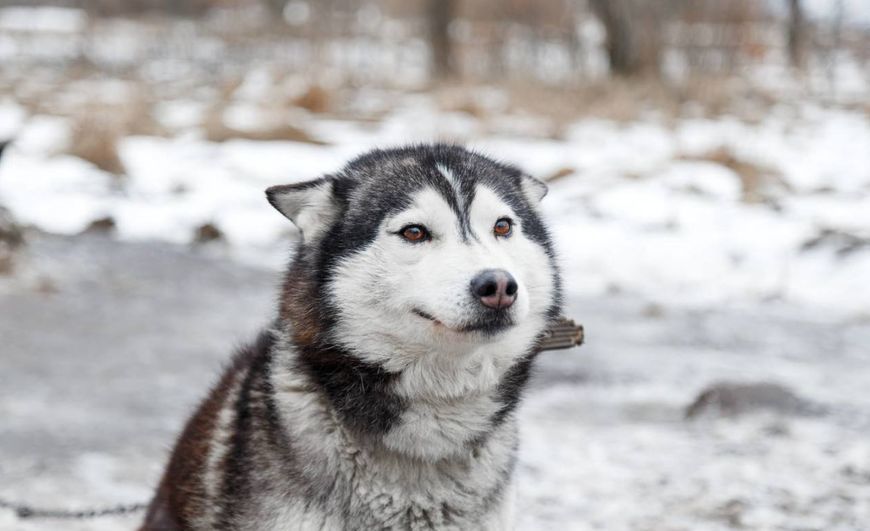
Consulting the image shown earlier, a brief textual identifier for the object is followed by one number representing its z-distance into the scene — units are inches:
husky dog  106.4
